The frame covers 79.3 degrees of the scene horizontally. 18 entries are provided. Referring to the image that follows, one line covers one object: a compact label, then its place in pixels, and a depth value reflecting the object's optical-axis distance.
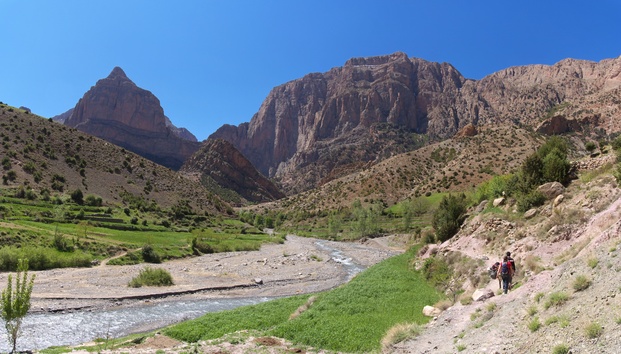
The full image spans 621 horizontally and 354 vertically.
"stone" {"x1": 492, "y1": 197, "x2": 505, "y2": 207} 26.25
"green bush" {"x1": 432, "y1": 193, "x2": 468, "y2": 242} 30.56
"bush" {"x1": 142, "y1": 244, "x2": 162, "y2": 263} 46.94
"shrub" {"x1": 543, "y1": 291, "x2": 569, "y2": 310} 10.66
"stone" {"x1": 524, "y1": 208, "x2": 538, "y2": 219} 21.19
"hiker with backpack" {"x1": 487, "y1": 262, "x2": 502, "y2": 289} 17.36
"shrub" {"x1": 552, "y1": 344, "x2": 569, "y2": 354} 8.32
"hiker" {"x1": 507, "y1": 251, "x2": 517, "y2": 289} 15.84
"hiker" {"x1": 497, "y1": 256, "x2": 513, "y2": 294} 15.39
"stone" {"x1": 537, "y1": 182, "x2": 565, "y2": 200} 21.50
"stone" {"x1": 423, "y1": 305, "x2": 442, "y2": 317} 17.23
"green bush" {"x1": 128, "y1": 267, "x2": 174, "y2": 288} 33.47
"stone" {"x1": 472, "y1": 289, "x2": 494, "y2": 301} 15.78
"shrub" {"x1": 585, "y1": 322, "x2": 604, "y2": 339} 8.25
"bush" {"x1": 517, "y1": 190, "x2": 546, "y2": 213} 21.86
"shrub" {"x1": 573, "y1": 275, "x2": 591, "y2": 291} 10.68
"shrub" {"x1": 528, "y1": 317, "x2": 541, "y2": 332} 10.23
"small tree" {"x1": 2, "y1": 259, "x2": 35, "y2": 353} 13.37
